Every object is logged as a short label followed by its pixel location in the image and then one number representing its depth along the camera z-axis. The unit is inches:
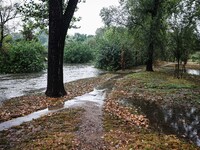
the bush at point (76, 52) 958.6
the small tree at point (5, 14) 603.0
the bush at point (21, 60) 604.0
